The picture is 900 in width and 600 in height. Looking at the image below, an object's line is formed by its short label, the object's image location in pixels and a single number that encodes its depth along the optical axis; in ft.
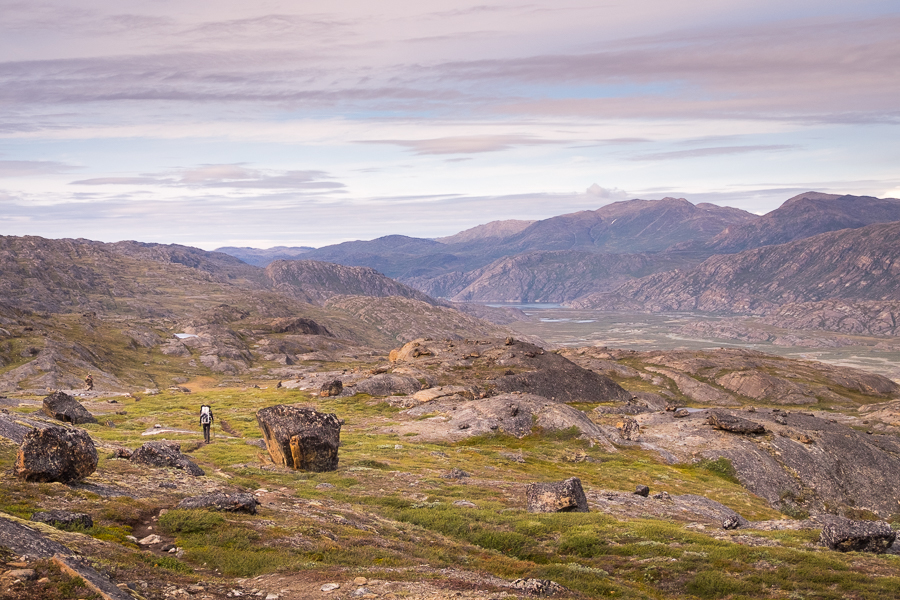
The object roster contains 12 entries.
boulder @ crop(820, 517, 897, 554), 101.60
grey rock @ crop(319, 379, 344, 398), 360.28
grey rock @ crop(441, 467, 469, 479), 170.28
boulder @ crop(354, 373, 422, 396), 361.30
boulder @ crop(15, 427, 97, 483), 90.99
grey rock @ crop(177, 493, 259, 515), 94.17
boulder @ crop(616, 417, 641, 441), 286.46
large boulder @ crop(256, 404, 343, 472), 158.51
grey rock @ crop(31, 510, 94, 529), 75.72
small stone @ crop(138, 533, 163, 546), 78.64
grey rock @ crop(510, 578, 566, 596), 74.54
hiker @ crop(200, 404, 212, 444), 193.98
